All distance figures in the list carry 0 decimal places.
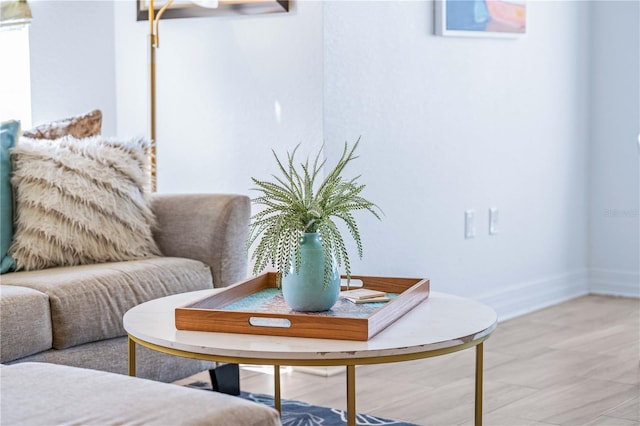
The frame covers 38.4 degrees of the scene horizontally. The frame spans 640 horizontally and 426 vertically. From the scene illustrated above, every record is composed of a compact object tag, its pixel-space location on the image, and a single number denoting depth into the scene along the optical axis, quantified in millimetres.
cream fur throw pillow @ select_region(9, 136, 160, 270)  2770
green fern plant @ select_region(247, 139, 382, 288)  1929
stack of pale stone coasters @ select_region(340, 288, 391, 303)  2053
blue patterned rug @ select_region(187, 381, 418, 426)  2602
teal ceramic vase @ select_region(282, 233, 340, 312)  1927
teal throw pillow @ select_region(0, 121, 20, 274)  2740
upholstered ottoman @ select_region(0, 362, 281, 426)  1357
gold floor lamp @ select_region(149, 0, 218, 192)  3371
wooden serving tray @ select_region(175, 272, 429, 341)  1762
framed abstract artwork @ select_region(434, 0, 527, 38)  3678
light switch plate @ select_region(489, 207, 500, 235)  4031
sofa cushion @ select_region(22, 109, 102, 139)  3174
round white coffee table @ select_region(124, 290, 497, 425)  1673
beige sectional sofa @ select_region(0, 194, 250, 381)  2385
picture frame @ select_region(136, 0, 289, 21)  3295
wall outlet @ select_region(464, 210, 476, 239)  3893
